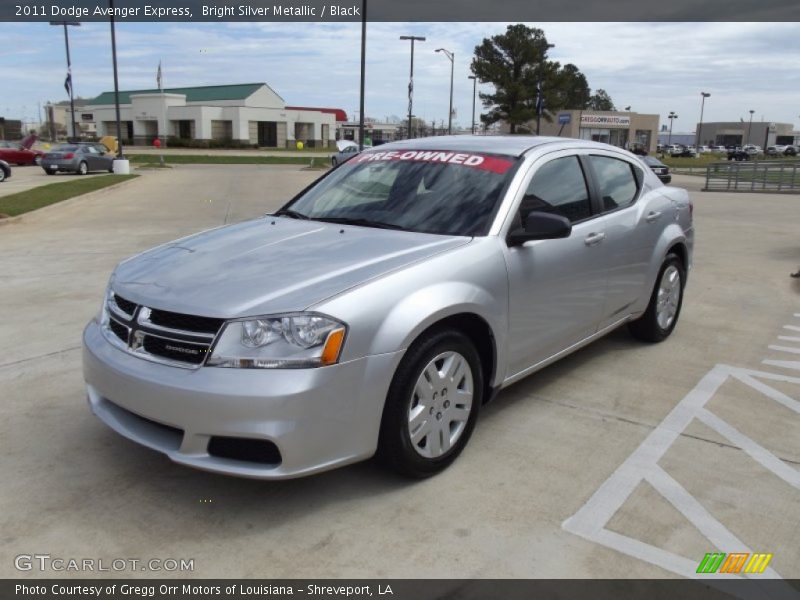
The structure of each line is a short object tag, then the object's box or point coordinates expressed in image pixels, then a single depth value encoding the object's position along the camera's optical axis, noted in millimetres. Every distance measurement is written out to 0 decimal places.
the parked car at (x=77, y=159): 29000
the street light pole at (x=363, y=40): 24405
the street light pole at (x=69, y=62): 43000
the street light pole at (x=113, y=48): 28003
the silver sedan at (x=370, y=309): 2850
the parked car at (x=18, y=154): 35203
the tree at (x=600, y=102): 138062
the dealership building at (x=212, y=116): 72750
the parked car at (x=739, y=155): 71438
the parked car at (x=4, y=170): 24766
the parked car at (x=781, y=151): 80838
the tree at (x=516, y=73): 74062
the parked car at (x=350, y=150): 34081
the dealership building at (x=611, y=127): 76688
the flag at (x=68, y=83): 43000
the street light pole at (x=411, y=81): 37156
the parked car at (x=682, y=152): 83850
